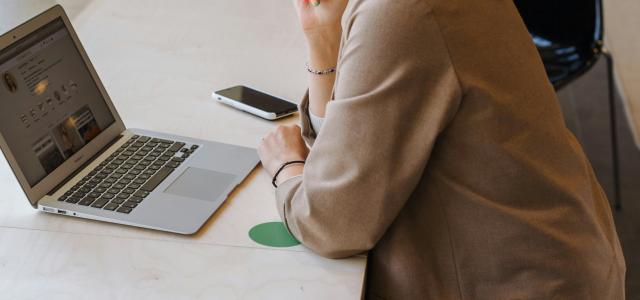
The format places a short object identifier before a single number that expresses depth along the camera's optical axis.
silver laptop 1.17
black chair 2.49
